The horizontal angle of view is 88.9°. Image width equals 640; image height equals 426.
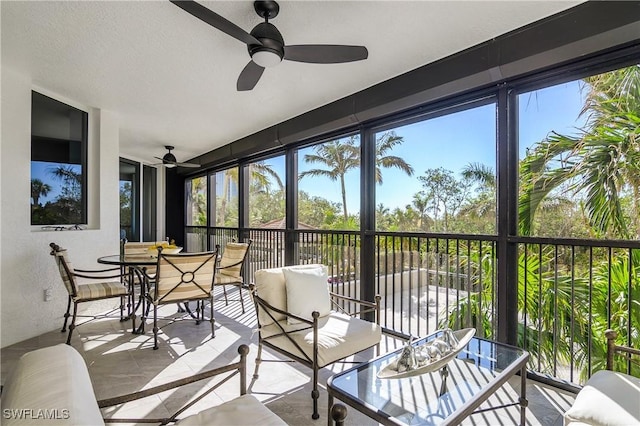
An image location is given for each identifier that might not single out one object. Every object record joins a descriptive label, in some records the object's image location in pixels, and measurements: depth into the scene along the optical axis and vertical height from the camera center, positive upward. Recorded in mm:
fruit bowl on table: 3651 -384
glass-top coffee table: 1400 -848
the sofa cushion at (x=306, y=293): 2430 -592
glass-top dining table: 3180 -458
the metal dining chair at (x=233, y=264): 4051 -613
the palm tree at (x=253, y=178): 5387 +675
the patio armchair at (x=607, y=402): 1276 -787
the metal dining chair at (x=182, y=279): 3082 -622
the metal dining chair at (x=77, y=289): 3035 -730
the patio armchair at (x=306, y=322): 2105 -796
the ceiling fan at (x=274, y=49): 2053 +1102
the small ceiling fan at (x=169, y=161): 5715 +999
